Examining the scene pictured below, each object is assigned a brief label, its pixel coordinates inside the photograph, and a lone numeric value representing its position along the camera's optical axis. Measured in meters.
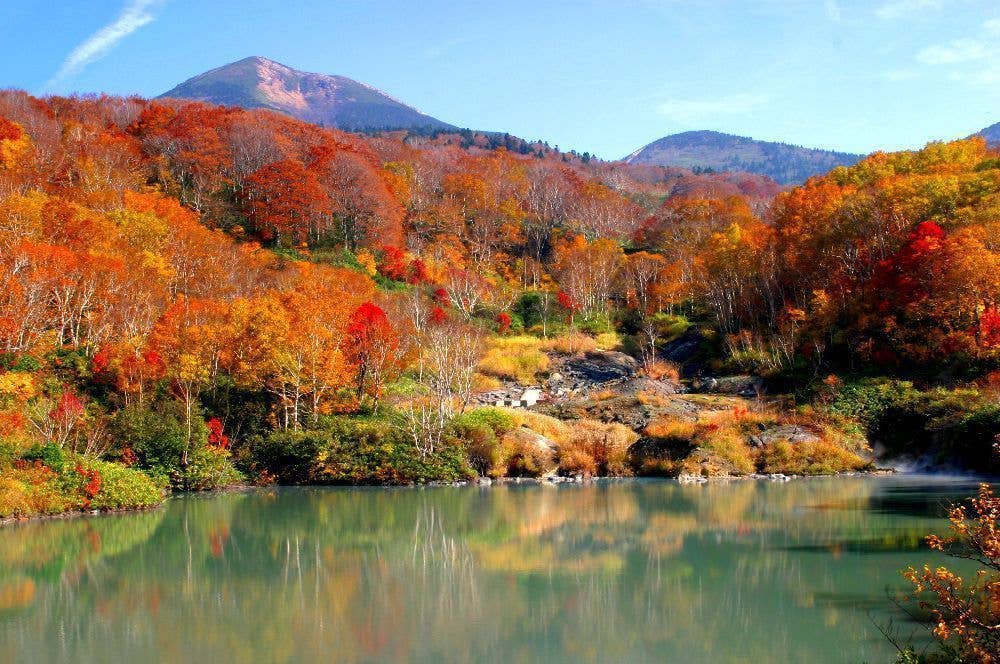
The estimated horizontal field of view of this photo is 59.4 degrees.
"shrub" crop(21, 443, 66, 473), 20.48
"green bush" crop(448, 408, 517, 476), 27.83
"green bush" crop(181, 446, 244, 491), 25.68
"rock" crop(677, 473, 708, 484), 27.50
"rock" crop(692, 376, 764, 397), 37.34
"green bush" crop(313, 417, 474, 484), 26.94
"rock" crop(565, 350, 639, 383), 44.78
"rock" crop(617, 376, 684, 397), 37.91
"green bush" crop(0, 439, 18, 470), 19.86
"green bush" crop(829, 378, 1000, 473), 27.64
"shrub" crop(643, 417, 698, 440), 29.11
